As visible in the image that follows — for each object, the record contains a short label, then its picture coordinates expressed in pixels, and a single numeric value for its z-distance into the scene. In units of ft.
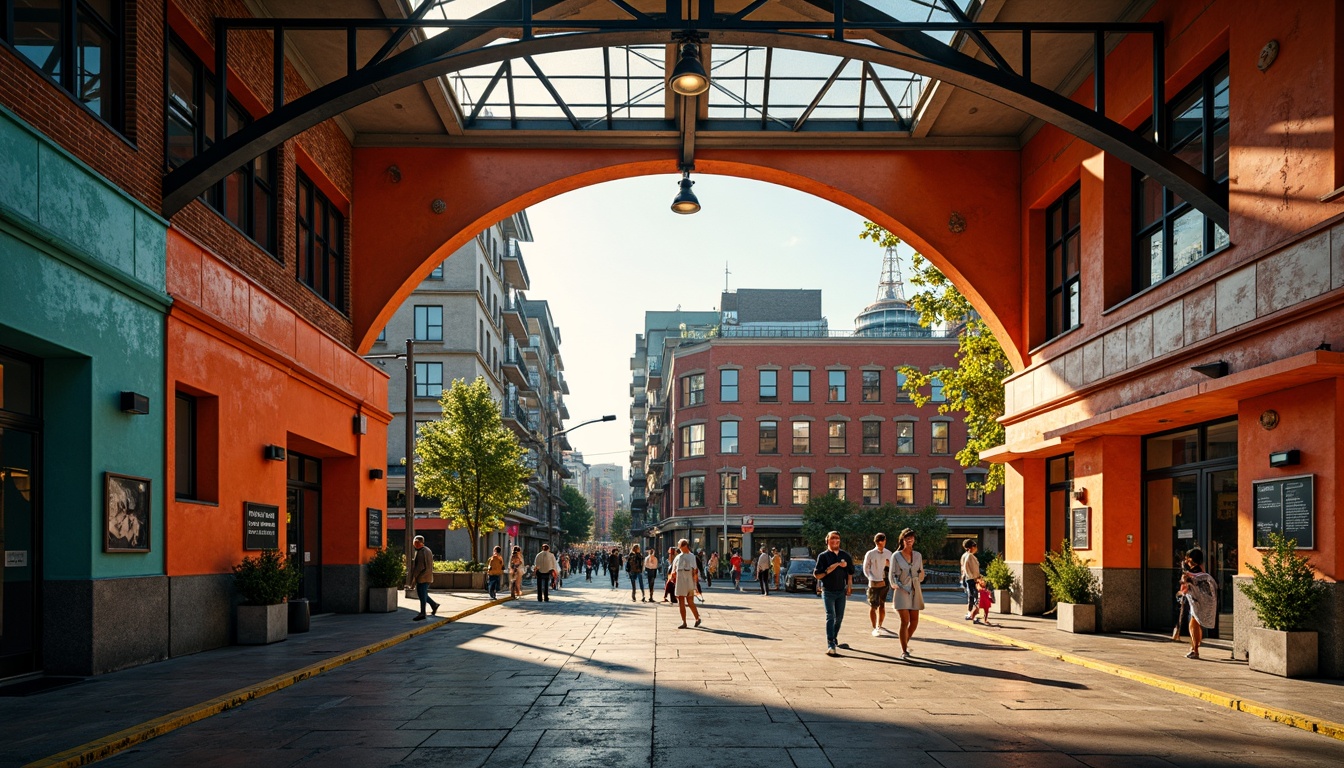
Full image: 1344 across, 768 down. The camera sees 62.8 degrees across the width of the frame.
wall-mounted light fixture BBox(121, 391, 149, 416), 40.91
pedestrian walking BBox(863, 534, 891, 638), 54.90
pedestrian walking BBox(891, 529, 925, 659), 47.91
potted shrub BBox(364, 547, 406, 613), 72.43
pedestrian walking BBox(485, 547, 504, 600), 97.14
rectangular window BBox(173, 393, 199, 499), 48.60
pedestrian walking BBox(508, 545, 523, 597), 103.71
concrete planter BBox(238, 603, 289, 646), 49.57
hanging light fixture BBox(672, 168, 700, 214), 59.00
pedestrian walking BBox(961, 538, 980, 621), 69.41
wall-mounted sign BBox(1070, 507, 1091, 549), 62.18
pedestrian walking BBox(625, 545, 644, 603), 105.50
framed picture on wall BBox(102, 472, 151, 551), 39.63
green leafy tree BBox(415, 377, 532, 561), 127.44
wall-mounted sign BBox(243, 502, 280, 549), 53.16
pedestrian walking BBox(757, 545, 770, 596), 123.95
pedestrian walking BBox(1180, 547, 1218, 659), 47.32
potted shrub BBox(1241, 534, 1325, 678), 39.73
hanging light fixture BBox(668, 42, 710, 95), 42.04
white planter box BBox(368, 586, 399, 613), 72.33
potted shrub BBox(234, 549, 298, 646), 49.70
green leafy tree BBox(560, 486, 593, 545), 395.14
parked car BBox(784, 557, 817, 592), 131.54
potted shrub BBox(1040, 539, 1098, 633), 59.31
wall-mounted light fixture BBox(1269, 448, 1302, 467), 41.50
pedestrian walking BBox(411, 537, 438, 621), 65.87
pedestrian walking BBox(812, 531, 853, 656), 48.16
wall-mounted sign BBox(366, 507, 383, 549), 74.63
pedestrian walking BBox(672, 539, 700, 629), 65.72
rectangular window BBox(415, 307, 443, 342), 174.40
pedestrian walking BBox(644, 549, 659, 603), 98.20
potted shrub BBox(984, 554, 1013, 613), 74.38
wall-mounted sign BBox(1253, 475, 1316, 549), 40.91
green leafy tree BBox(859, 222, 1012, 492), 91.40
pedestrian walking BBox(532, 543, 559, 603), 94.89
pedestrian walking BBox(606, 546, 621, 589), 133.59
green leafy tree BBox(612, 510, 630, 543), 517.96
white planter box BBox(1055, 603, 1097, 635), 59.21
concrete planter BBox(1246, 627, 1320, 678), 39.70
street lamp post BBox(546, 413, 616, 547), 298.76
